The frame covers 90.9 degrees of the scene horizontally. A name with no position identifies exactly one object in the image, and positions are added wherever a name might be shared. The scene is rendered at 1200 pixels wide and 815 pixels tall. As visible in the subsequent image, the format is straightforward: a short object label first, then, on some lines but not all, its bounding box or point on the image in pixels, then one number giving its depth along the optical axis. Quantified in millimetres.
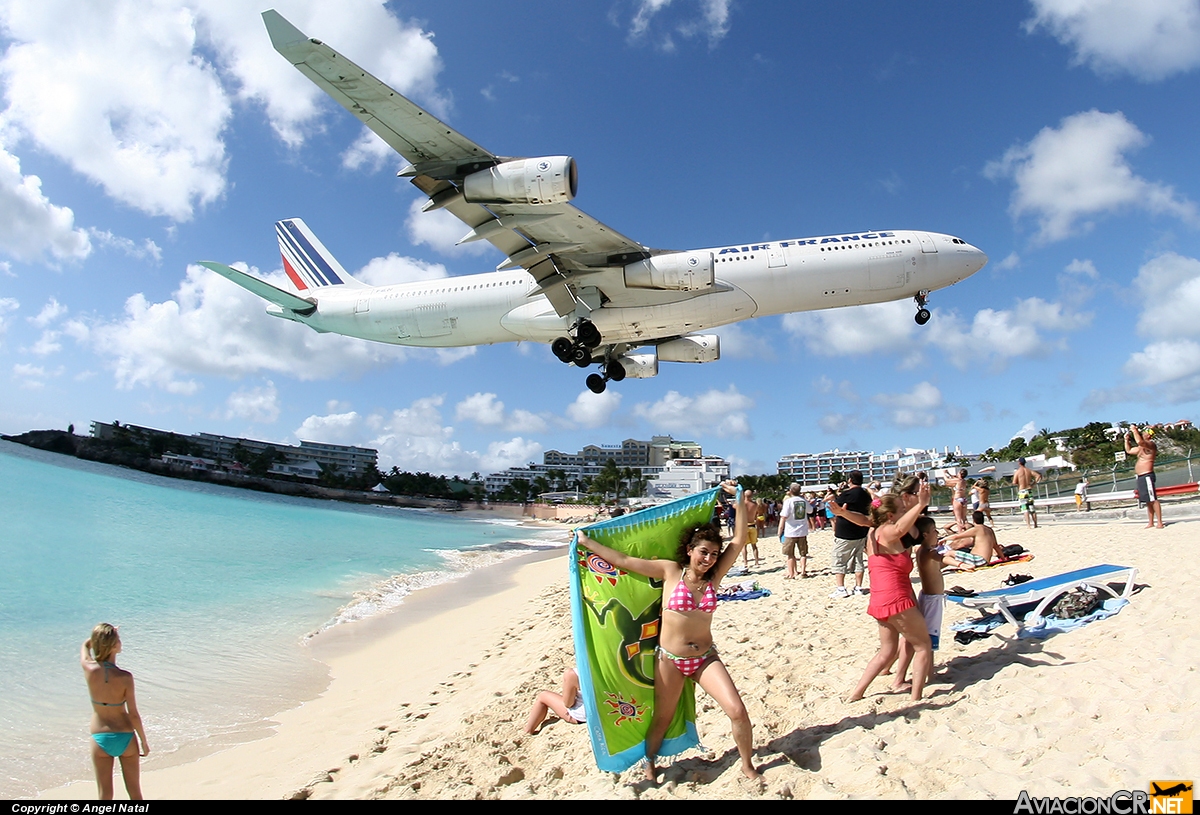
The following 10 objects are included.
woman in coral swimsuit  4977
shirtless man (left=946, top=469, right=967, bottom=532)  14483
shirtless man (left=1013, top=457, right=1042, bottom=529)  16234
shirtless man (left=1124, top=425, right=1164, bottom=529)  11797
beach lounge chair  6129
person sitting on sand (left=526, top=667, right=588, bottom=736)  5305
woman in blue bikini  4176
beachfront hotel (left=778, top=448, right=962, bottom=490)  169900
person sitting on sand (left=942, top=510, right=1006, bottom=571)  10445
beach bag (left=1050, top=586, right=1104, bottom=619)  6062
